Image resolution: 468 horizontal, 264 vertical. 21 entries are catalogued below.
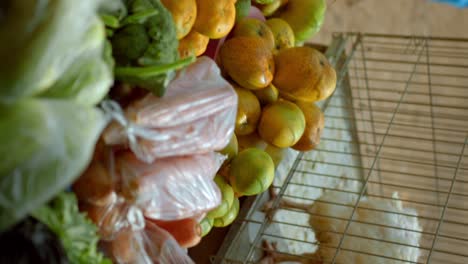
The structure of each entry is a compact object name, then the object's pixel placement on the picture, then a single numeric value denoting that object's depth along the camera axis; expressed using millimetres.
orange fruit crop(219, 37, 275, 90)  1631
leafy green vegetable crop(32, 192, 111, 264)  1270
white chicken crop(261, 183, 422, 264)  1757
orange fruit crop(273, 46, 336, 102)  1644
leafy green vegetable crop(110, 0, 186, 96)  1357
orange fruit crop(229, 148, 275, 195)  1610
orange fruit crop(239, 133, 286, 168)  1713
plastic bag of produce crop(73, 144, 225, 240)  1351
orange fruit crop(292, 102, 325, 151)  1714
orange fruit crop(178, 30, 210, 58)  1563
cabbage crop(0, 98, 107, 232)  1105
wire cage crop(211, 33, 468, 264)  1774
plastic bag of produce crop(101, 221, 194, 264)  1391
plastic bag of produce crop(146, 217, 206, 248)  1457
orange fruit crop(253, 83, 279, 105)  1702
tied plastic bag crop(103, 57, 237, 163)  1339
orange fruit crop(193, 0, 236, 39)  1571
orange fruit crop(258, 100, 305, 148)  1658
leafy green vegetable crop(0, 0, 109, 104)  1076
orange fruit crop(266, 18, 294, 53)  1742
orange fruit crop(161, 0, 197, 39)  1508
